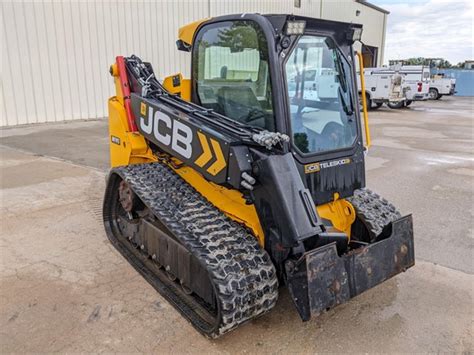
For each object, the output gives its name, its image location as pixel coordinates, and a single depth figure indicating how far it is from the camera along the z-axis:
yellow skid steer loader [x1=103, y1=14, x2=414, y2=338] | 2.52
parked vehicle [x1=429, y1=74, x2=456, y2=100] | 29.00
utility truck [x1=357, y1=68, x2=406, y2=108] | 19.39
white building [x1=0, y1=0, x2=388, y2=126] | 11.47
